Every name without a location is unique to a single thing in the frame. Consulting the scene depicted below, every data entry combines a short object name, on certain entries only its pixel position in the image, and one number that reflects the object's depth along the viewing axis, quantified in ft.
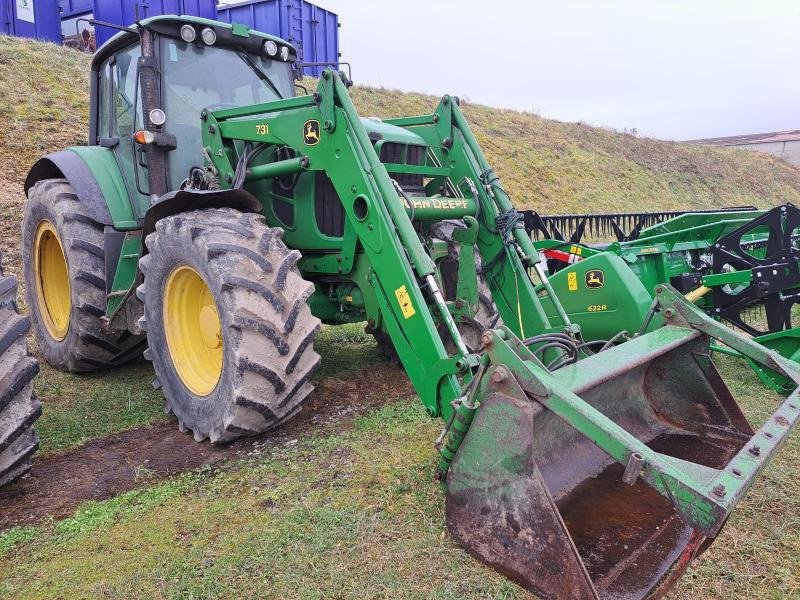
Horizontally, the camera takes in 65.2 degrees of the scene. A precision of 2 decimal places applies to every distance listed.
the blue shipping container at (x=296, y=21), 54.13
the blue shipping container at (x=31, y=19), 44.52
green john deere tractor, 7.73
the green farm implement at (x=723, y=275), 16.01
